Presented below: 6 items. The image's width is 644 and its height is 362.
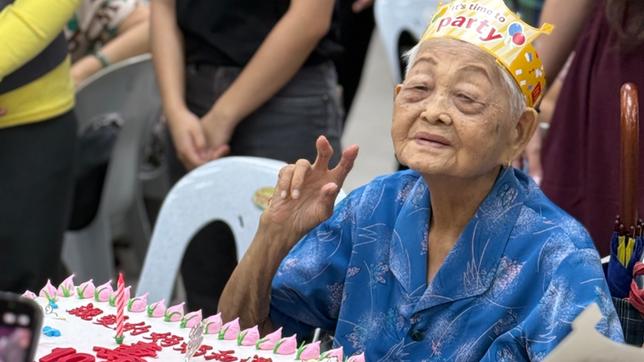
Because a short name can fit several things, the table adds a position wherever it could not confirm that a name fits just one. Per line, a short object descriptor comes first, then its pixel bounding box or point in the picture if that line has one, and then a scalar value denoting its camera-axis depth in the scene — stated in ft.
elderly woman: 6.89
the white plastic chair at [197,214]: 9.28
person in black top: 10.13
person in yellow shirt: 10.33
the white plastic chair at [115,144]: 13.07
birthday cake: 6.60
